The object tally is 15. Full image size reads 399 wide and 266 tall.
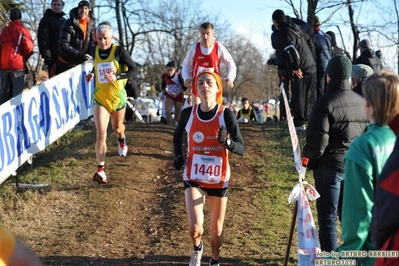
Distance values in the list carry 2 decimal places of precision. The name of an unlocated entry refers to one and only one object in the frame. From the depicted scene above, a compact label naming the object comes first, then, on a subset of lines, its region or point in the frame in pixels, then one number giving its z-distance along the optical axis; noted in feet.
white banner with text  25.59
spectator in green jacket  10.07
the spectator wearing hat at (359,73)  19.68
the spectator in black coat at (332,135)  17.52
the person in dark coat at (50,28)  38.37
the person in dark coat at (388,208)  9.28
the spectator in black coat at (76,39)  36.01
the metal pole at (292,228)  17.09
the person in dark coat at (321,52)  39.11
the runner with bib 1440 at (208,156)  18.24
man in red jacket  35.99
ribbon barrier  16.34
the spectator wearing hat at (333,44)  43.25
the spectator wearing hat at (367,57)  34.87
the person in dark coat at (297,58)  33.32
